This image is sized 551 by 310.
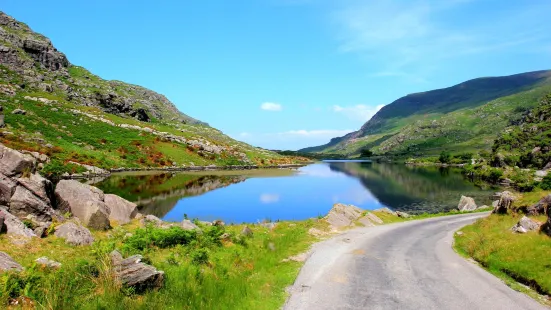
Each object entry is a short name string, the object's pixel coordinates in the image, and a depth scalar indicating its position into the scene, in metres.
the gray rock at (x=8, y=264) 12.49
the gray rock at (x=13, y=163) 21.09
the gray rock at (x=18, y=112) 99.99
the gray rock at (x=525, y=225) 26.61
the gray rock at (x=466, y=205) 67.54
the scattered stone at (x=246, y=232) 27.94
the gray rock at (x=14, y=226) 16.99
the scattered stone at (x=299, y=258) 22.67
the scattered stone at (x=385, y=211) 54.53
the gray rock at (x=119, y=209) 27.88
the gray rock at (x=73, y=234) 18.39
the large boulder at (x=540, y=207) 29.62
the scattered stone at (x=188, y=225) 26.78
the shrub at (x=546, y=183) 83.18
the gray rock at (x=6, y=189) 19.36
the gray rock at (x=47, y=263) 13.76
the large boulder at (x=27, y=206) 19.83
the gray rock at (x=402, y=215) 55.44
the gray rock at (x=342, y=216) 40.00
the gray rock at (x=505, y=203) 36.49
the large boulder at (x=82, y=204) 23.53
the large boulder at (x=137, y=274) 13.48
